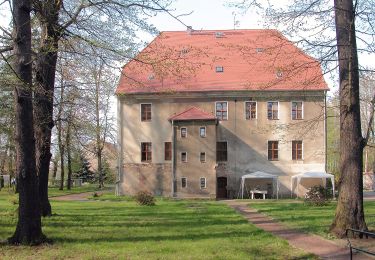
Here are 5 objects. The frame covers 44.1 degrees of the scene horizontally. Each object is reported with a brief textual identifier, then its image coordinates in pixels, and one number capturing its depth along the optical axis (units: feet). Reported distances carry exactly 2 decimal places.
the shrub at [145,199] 91.71
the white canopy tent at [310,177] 123.79
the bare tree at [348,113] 43.68
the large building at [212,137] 126.93
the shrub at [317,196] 91.09
